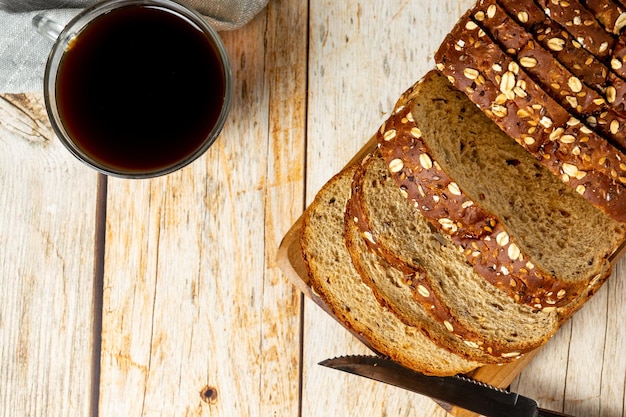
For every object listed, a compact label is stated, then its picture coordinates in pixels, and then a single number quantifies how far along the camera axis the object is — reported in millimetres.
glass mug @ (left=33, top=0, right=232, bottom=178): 680
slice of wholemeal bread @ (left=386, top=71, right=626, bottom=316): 650
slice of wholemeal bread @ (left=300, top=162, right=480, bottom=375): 691
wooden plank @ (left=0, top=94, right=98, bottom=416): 730
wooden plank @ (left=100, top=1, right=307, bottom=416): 722
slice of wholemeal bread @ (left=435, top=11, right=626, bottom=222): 619
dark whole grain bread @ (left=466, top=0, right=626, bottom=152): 617
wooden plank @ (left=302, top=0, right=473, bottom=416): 716
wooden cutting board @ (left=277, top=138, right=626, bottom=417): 691
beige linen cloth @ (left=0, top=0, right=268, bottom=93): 694
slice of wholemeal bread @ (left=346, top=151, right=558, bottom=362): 660
